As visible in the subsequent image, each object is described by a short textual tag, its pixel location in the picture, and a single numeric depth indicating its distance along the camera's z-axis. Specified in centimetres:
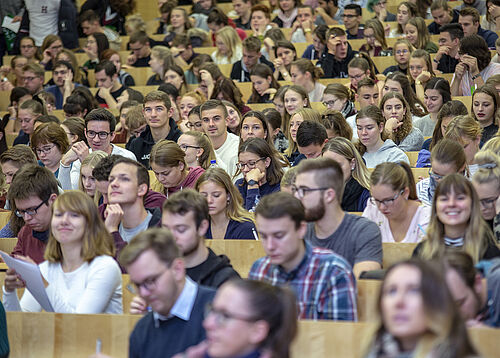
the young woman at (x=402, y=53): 1173
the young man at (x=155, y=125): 958
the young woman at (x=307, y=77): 1123
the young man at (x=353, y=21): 1390
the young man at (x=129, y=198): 626
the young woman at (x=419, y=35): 1230
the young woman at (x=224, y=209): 654
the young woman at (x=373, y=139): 830
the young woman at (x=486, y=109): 862
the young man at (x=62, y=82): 1283
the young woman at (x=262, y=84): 1141
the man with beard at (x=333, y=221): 534
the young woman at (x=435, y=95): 966
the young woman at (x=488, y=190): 564
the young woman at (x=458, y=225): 501
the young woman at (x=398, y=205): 595
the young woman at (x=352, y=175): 699
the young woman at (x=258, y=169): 746
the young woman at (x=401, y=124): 929
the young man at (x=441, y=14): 1305
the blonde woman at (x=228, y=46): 1342
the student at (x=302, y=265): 458
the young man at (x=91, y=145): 849
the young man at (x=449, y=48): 1160
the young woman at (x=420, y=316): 322
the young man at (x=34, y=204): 623
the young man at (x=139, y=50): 1412
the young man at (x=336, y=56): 1231
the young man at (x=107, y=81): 1258
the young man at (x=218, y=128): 917
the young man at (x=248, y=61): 1248
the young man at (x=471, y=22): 1193
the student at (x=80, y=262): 519
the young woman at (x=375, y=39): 1276
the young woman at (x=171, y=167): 731
